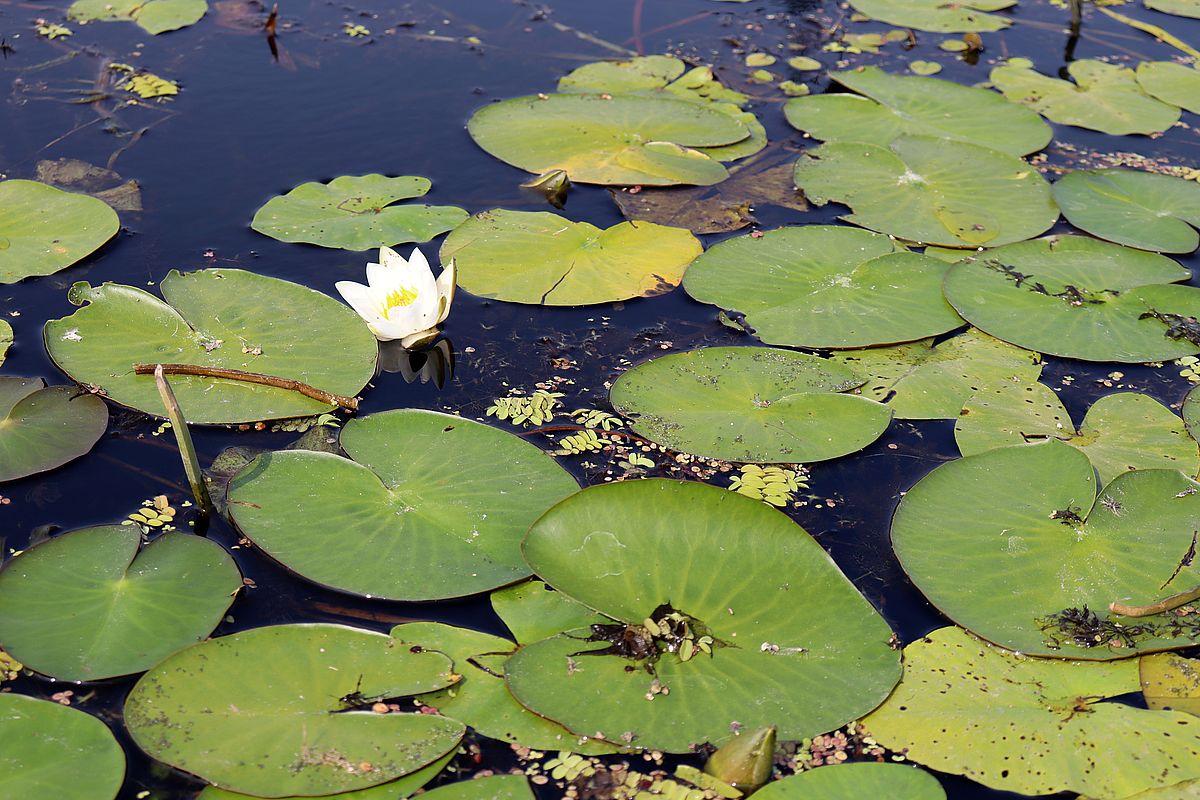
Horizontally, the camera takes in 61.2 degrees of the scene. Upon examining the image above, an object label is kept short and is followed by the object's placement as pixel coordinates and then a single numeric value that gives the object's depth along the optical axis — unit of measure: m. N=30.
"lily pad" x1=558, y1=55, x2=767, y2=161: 5.57
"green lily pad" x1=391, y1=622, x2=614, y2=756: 2.45
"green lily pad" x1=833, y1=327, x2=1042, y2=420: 3.56
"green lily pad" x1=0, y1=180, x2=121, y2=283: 4.03
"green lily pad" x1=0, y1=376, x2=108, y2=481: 3.14
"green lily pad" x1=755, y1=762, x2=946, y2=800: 2.31
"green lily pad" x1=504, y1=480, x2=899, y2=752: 2.48
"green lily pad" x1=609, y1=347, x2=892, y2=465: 3.34
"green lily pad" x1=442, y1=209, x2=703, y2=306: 4.04
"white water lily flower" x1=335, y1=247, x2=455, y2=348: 3.69
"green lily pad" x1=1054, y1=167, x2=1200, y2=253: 4.44
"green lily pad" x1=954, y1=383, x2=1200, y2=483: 3.32
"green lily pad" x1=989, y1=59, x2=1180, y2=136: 5.43
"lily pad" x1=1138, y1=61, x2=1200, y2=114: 5.64
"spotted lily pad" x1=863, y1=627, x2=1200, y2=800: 2.40
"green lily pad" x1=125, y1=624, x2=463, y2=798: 2.30
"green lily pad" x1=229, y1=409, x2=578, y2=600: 2.82
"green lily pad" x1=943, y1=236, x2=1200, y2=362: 3.84
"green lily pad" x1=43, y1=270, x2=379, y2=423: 3.39
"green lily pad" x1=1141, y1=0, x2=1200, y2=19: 6.64
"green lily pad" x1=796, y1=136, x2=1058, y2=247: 4.46
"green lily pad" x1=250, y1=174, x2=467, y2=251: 4.26
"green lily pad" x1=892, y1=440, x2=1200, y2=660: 2.74
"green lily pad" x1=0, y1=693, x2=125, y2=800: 2.23
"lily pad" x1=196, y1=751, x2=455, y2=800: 2.27
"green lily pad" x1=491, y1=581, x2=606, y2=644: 2.70
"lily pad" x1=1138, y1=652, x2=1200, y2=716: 2.57
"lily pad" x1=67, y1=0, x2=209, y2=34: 6.08
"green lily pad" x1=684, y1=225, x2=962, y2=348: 3.86
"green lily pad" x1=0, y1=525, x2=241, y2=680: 2.54
